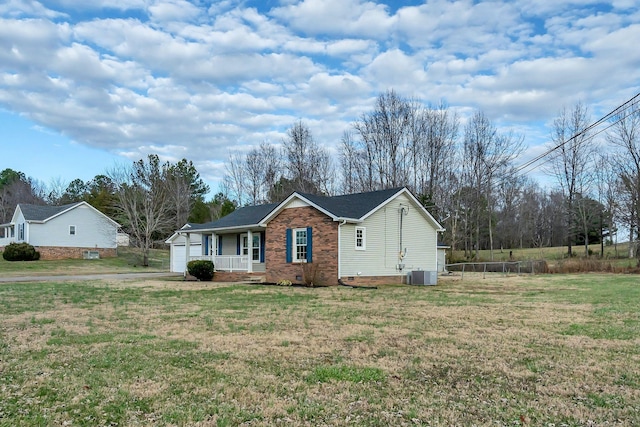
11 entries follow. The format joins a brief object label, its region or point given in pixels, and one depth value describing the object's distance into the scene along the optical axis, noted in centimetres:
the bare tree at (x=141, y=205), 4053
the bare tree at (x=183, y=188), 5334
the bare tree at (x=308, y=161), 4722
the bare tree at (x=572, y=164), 4400
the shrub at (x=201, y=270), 2656
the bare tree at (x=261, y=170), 5125
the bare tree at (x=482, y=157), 4422
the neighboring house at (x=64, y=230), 4266
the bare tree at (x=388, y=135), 4309
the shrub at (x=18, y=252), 3956
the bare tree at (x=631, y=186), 3731
